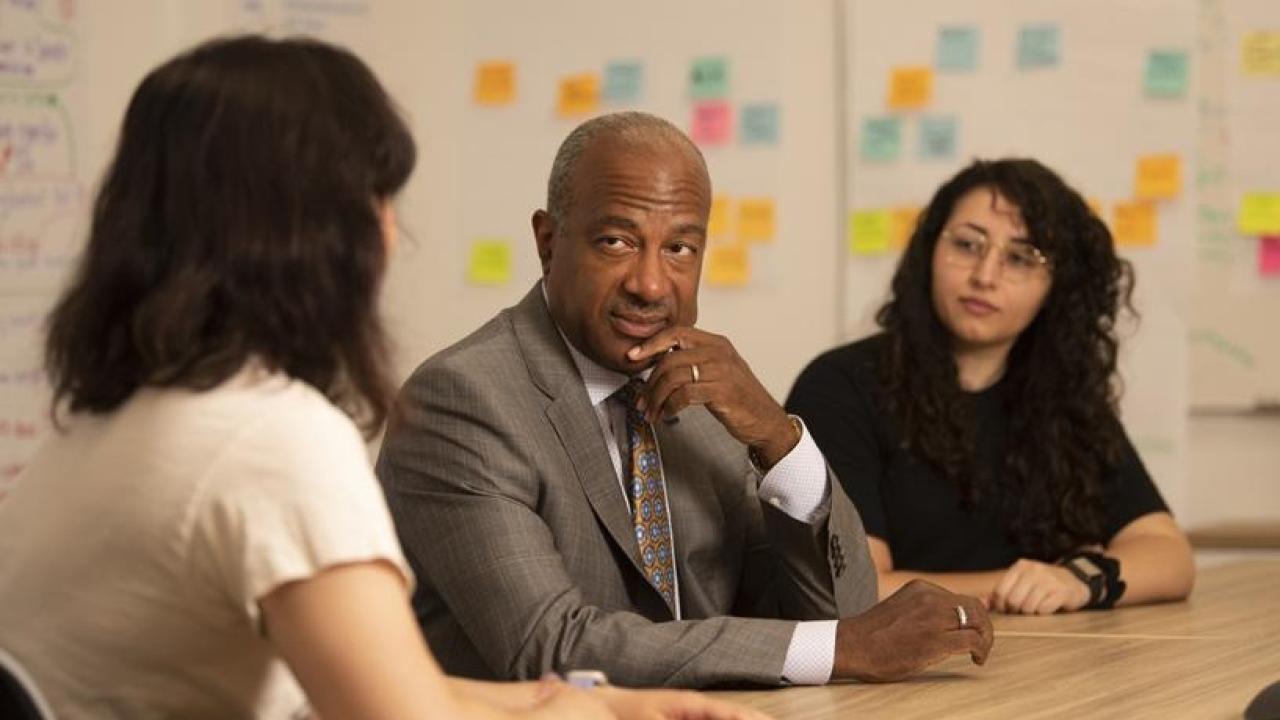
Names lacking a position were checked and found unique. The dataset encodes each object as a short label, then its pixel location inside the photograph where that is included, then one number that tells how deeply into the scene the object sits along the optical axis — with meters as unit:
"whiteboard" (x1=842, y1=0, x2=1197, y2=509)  4.46
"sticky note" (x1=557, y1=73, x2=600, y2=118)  4.84
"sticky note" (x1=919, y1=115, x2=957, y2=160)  4.61
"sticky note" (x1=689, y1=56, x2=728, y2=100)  4.78
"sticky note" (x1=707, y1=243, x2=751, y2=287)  4.76
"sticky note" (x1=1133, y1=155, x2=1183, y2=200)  4.46
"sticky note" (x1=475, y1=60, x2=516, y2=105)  4.90
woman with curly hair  3.38
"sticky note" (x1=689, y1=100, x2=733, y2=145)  4.78
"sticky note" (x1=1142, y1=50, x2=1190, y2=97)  4.45
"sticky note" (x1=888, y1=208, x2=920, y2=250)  4.62
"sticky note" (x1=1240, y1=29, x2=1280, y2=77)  4.42
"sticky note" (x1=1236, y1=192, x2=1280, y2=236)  4.44
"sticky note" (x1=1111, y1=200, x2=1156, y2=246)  4.48
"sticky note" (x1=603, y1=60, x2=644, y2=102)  4.82
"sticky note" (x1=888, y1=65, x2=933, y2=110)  4.62
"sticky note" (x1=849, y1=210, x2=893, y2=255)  4.65
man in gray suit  2.15
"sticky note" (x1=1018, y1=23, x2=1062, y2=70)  4.55
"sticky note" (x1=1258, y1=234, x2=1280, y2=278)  4.43
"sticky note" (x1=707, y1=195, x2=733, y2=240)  4.77
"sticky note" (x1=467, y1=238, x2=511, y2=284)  4.89
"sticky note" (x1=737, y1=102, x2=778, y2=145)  4.75
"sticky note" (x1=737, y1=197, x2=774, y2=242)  4.75
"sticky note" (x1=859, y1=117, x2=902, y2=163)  4.65
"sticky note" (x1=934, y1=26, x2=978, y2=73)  4.60
